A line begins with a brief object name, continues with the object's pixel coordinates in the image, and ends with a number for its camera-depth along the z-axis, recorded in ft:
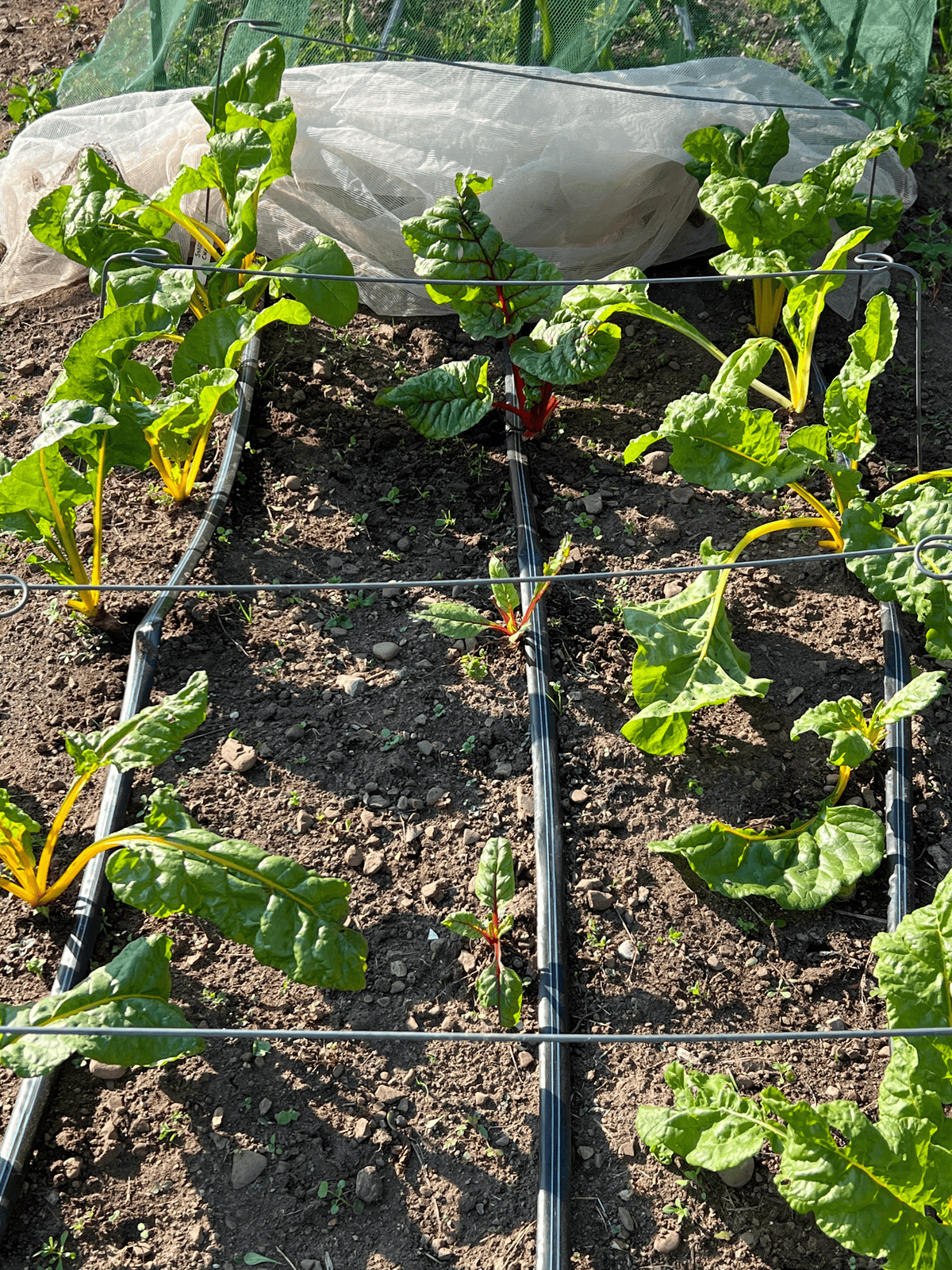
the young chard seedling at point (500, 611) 8.29
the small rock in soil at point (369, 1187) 6.25
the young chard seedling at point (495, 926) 6.73
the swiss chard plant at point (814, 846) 7.17
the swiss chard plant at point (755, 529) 7.60
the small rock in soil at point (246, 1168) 6.31
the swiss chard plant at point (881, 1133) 5.41
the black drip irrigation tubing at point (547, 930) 6.13
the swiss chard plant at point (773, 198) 9.65
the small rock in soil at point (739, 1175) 6.26
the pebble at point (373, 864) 7.52
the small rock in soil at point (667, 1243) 6.08
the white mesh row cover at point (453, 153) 10.50
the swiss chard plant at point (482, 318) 9.26
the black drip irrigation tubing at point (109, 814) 6.25
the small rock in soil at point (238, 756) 7.99
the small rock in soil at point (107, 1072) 6.62
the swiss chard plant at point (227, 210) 9.39
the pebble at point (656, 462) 9.89
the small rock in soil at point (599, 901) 7.35
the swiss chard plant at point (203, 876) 6.23
